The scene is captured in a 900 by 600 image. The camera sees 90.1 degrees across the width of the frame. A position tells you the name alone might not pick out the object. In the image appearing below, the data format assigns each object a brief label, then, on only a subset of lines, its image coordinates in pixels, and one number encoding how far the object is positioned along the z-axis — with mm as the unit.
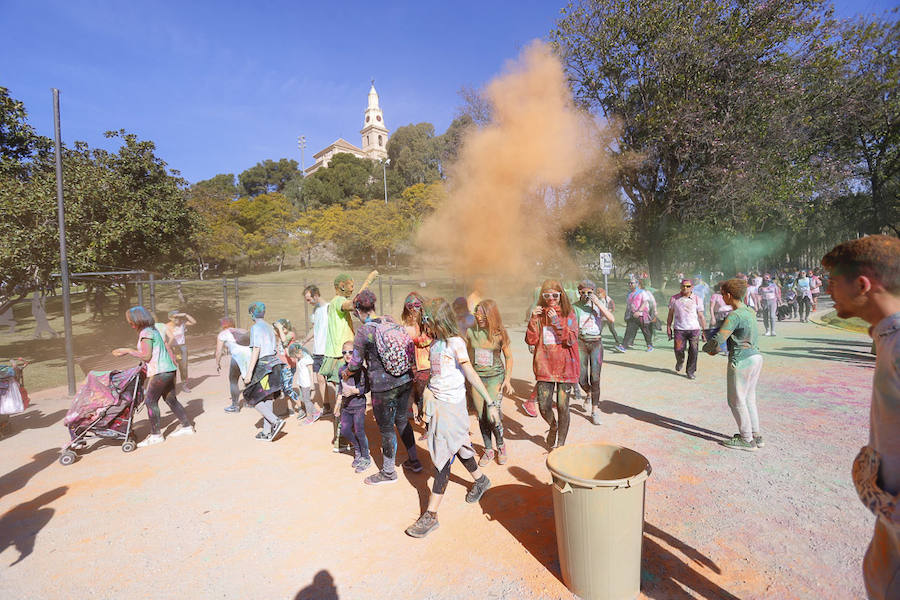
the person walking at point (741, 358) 4480
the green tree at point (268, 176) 68688
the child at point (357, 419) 4453
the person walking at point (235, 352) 6750
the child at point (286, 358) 5949
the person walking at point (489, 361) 4684
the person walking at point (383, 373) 3982
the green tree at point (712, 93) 17453
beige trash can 2385
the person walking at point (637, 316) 10438
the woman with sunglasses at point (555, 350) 4359
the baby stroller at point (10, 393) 5590
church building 101375
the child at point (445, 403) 3389
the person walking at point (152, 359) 5305
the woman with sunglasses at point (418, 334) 4348
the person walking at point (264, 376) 5559
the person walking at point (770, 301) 12180
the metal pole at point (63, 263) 8008
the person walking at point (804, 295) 15625
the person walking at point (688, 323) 7926
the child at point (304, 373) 6488
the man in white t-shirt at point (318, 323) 5736
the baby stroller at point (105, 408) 5254
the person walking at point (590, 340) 5699
